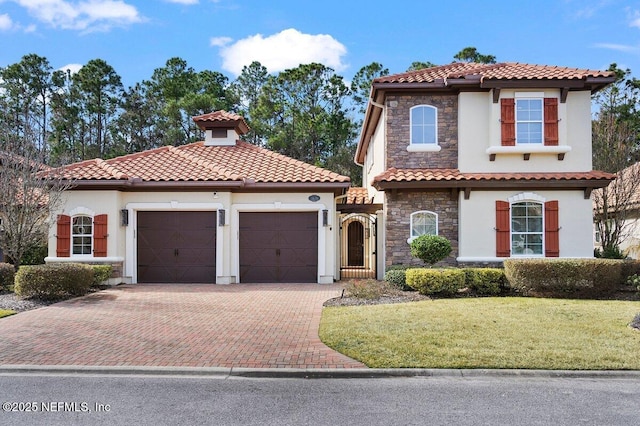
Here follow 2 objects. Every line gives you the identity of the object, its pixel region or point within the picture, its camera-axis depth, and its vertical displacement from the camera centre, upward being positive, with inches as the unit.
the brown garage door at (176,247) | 638.5 -25.2
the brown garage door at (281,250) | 647.1 -29.6
